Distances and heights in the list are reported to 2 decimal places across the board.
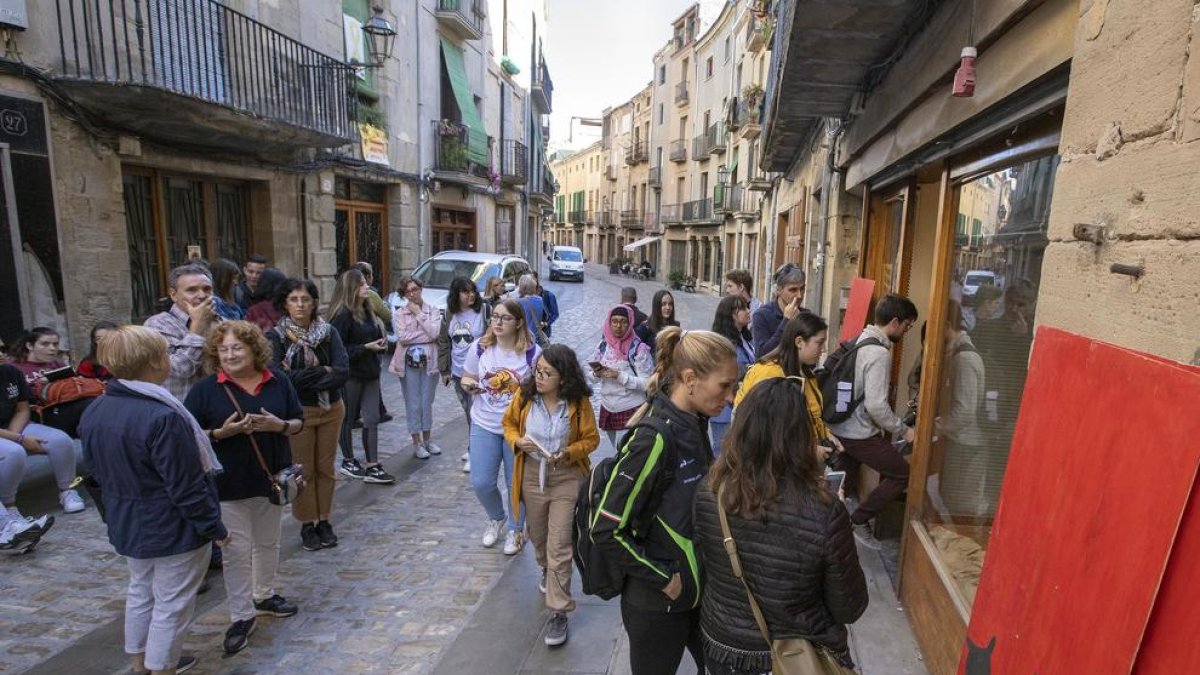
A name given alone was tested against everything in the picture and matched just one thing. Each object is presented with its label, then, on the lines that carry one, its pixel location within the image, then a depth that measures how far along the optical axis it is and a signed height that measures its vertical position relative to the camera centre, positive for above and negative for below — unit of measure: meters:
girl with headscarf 4.69 -0.92
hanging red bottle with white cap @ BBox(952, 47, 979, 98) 2.76 +0.71
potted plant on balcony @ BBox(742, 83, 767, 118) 17.68 +3.92
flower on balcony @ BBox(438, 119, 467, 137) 15.15 +2.41
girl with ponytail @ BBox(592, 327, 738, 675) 2.17 -0.87
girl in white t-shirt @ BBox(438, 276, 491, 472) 5.65 -0.83
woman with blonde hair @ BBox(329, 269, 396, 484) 5.24 -1.05
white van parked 31.66 -1.26
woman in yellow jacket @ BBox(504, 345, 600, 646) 3.54 -1.10
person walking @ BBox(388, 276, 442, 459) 6.02 -1.12
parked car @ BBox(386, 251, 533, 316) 11.25 -0.62
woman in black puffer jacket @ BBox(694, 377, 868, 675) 1.90 -0.82
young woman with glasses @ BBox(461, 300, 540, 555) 4.07 -0.96
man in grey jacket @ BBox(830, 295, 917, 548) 3.90 -1.02
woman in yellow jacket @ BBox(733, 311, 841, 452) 3.70 -0.62
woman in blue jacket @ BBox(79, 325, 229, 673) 2.69 -1.05
